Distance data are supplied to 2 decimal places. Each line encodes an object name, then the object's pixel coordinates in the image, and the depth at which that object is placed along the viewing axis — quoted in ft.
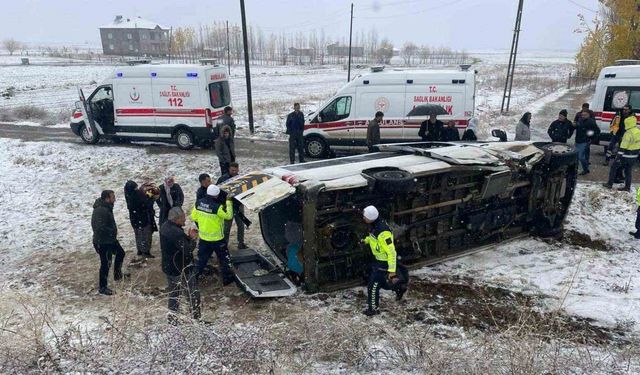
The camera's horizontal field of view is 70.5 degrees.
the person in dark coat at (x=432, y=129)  35.78
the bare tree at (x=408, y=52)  357.00
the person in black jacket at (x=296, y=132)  39.06
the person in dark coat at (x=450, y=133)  34.78
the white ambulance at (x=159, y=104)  44.57
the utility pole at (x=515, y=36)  67.77
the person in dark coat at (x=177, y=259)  17.69
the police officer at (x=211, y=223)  19.99
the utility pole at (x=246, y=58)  52.19
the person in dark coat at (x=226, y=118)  38.17
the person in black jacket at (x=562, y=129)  34.88
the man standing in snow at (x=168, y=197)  23.32
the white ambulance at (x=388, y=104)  40.24
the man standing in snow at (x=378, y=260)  17.65
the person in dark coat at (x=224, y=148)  32.73
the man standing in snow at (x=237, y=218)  23.29
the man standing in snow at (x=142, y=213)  23.12
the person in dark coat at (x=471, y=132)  36.91
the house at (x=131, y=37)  306.55
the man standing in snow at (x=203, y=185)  21.94
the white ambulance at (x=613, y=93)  39.45
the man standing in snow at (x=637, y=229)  25.69
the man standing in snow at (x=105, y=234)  20.13
